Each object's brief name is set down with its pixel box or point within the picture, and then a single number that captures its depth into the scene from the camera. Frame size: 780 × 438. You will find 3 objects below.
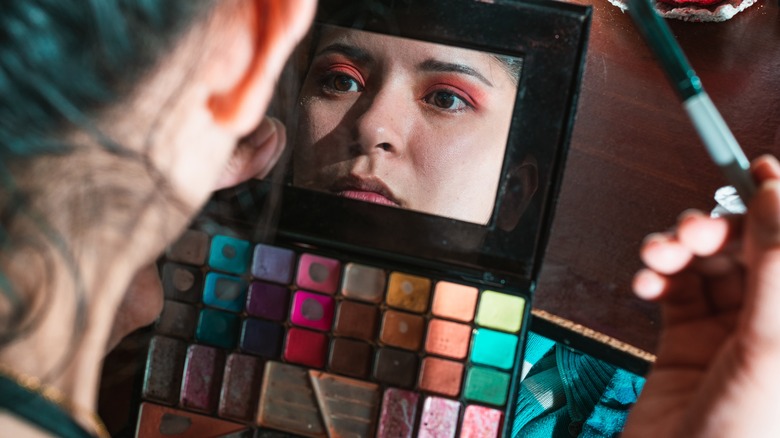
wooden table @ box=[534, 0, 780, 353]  0.56
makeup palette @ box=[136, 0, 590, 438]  0.52
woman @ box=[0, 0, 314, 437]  0.32
